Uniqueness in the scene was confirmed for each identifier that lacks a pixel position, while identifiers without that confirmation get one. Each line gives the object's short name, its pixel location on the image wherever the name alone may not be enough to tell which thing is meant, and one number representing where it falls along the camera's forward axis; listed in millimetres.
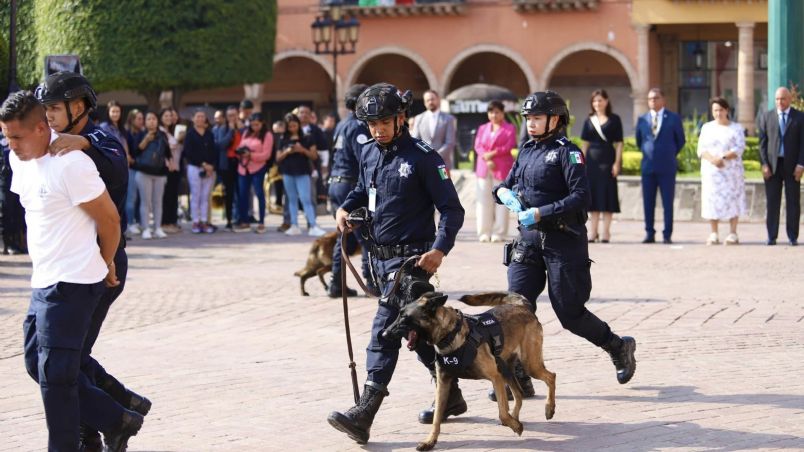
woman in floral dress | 17328
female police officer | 7766
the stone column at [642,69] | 44688
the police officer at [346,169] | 12406
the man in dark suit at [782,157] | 16859
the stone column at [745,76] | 43344
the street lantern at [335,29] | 31734
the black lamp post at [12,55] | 17250
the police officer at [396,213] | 6965
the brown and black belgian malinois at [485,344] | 6562
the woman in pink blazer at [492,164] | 17891
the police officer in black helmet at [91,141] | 6367
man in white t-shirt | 5855
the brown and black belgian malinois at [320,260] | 12828
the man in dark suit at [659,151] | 17766
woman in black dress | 17422
